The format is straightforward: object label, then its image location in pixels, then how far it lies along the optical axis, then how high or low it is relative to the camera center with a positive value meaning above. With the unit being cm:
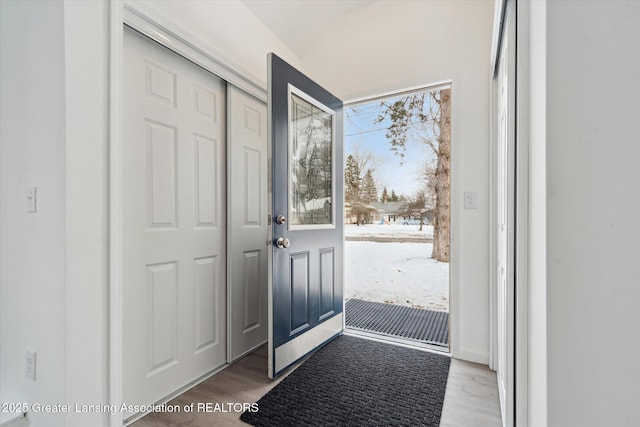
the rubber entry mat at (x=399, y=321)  254 -109
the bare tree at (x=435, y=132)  352 +99
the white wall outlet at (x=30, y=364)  125 -66
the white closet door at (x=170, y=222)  147 -6
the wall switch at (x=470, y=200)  203 +9
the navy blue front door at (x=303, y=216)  181 -3
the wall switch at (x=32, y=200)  123 +5
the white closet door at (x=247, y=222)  201 -8
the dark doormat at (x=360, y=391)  143 -102
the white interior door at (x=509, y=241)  109 -11
